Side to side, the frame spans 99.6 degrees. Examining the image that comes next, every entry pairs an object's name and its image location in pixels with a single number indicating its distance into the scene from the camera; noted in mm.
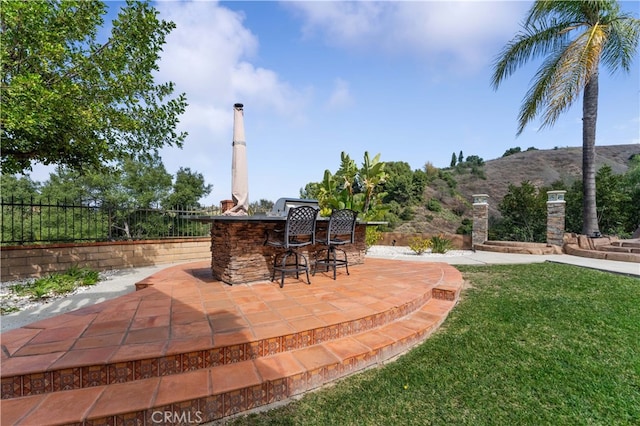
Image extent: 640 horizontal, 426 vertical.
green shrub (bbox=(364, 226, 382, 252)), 10219
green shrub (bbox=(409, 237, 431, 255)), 9623
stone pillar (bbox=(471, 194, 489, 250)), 10797
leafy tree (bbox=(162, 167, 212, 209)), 16656
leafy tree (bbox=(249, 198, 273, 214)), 11703
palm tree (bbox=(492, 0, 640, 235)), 7859
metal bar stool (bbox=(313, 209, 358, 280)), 4156
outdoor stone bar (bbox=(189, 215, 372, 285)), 3703
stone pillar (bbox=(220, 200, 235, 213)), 7670
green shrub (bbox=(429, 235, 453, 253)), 9805
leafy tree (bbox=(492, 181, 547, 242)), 10795
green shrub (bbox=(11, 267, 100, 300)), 4766
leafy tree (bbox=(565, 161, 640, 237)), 10266
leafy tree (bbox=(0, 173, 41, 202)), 14977
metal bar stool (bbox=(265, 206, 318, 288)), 3646
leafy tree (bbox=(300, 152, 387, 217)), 10113
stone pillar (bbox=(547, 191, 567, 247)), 9227
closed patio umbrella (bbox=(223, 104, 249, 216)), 4094
